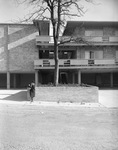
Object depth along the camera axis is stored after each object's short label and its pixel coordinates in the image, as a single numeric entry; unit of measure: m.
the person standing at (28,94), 12.55
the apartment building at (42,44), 21.38
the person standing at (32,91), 11.97
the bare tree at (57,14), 12.66
